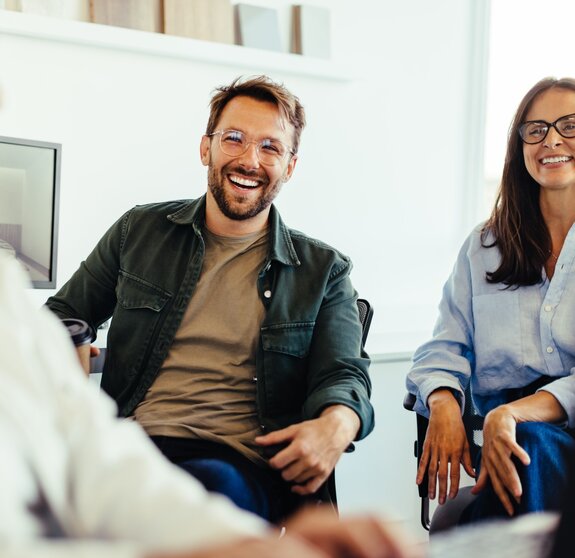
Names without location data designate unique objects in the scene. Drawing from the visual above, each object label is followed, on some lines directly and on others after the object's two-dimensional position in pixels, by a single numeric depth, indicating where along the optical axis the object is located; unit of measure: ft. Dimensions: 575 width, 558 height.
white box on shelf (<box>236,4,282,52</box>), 10.05
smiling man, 5.64
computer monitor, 7.57
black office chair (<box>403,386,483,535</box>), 6.36
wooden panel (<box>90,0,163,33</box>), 9.11
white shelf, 8.64
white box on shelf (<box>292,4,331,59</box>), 10.49
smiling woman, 6.12
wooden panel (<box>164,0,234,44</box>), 9.57
